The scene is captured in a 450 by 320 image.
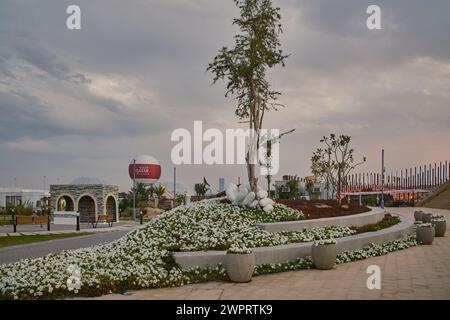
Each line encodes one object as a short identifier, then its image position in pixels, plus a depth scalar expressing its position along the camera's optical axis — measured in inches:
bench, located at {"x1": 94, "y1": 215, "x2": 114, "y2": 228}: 1317.7
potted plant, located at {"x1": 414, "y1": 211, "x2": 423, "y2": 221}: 974.3
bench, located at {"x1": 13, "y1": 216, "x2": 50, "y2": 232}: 1111.8
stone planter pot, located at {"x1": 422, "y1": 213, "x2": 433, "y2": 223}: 876.9
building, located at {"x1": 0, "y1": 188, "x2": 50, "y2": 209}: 2933.1
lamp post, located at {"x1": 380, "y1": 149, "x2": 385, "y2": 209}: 1643.7
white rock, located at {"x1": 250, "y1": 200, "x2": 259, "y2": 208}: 689.6
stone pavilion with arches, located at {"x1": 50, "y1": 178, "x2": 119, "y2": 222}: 1717.5
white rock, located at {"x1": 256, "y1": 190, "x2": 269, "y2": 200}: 692.7
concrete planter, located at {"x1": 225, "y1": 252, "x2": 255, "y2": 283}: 426.0
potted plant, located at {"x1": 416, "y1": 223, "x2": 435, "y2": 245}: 689.6
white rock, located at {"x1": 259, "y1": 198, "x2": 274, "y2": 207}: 679.7
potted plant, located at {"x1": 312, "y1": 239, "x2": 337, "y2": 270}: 483.5
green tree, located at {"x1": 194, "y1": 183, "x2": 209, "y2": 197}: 2605.8
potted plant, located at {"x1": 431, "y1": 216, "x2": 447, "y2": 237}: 796.0
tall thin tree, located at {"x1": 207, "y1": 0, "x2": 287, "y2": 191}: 743.1
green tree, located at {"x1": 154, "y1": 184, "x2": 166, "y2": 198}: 3033.2
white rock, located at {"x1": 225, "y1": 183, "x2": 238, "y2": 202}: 720.7
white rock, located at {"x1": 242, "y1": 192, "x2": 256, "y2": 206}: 698.8
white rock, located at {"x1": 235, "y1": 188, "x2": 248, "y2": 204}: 708.0
